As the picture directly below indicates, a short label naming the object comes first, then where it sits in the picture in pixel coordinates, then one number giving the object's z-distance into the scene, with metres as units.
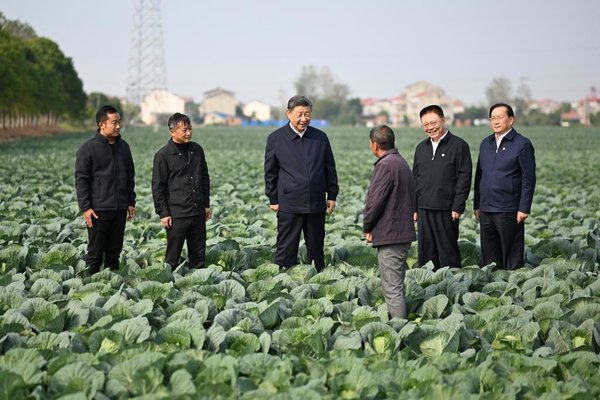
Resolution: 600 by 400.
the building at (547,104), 182.59
